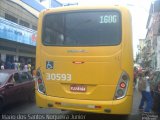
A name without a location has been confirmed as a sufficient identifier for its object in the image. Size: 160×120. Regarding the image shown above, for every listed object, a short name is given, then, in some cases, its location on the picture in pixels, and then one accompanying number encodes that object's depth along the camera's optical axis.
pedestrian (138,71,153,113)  4.92
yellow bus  3.68
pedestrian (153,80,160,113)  4.98
